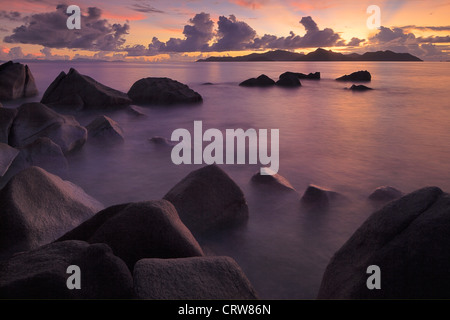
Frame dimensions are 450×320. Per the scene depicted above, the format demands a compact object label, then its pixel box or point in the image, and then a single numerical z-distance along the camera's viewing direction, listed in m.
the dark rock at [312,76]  33.16
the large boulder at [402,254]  1.96
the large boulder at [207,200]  3.56
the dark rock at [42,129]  6.20
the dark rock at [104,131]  7.47
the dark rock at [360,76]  29.73
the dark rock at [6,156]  4.78
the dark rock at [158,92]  14.10
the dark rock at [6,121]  6.09
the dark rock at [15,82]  14.21
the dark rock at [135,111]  11.40
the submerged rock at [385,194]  4.52
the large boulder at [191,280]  2.02
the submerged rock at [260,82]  24.36
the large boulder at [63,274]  2.00
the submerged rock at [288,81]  24.39
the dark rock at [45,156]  5.16
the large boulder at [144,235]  2.54
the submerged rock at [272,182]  4.90
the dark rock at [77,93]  12.09
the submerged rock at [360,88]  21.59
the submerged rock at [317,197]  4.41
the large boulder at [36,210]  2.97
